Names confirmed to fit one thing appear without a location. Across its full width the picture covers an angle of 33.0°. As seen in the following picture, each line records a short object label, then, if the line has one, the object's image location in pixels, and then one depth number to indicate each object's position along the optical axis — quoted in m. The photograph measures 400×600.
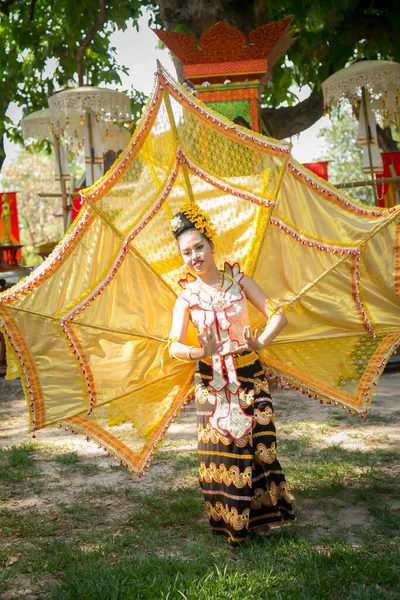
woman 3.40
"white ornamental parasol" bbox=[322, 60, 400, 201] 8.90
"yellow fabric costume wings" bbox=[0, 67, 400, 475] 3.67
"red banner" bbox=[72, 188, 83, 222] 9.50
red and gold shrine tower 6.83
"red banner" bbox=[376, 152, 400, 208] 11.87
